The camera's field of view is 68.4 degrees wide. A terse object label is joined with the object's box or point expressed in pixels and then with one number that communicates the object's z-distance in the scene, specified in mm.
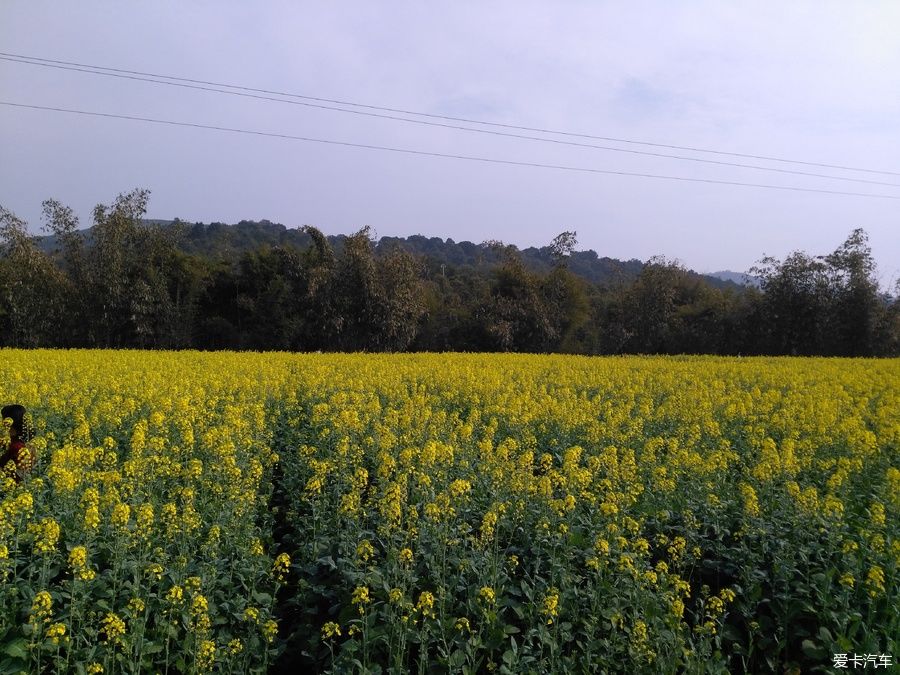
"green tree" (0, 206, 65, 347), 31797
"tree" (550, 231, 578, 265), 40219
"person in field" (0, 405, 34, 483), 5660
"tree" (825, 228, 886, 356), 36844
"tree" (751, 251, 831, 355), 38250
